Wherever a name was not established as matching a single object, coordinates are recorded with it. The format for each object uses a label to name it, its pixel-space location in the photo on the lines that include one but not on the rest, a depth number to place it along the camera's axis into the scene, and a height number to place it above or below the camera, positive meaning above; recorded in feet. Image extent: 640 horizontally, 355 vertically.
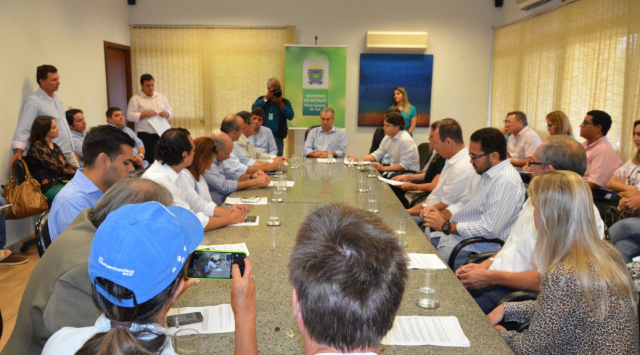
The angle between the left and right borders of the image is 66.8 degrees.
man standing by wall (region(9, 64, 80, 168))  15.89 -0.13
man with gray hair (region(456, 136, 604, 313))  7.64 -2.35
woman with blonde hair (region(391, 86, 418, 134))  25.93 +0.26
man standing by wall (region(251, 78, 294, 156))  23.54 +0.16
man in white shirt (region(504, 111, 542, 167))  20.18 -1.01
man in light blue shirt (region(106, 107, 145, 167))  20.26 -0.37
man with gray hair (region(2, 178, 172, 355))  4.69 -1.73
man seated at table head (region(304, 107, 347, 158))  21.21 -1.20
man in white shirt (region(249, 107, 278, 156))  20.20 -1.19
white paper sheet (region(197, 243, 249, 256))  8.08 -2.27
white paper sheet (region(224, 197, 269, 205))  11.61 -2.17
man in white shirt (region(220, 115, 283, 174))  15.44 -1.58
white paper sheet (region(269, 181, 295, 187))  14.04 -2.10
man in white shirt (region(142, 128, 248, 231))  9.28 -1.16
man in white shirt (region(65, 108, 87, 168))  18.00 -0.68
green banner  26.37 +1.71
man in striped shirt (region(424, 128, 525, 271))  9.65 -1.88
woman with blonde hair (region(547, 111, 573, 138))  18.30 -0.35
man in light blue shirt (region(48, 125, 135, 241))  7.48 -1.08
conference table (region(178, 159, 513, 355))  4.99 -2.34
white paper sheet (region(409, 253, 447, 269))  7.31 -2.29
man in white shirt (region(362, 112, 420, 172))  18.84 -1.37
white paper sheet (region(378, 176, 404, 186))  14.20 -2.04
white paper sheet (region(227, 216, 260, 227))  9.56 -2.23
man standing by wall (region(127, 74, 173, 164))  23.36 -0.11
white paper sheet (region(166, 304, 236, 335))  5.30 -2.36
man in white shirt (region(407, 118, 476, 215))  12.51 -1.39
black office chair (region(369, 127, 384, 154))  21.75 -1.14
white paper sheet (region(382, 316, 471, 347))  5.07 -2.36
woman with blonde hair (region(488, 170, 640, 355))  5.25 -1.95
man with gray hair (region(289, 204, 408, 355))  3.17 -1.15
